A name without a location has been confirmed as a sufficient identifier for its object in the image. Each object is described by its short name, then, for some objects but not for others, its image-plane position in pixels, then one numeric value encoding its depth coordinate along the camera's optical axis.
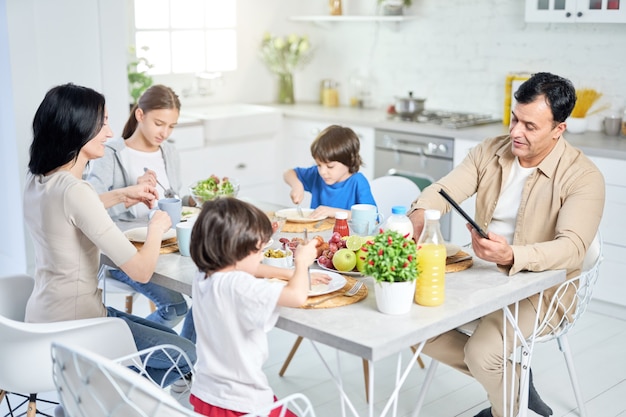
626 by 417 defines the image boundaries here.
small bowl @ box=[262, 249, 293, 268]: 2.39
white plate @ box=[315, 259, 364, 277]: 2.39
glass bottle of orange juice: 2.11
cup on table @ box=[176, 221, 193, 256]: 2.55
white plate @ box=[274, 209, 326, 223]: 2.99
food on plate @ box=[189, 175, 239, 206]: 3.01
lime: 2.48
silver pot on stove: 5.16
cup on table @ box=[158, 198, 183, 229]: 2.82
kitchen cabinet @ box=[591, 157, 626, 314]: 4.10
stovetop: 4.86
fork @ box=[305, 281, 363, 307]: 2.13
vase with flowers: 6.02
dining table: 1.92
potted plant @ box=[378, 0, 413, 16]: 5.52
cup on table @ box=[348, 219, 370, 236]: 2.66
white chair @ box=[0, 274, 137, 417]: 2.21
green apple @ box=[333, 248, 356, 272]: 2.40
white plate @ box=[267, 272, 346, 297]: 2.19
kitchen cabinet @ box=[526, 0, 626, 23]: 4.32
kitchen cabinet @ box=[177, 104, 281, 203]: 5.20
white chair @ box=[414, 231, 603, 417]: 2.72
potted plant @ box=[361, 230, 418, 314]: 2.03
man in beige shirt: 2.56
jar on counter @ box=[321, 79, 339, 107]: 6.00
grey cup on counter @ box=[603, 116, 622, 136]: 4.56
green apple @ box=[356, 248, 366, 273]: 2.36
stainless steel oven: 4.79
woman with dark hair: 2.34
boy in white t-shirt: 1.96
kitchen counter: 4.19
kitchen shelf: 5.50
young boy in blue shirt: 3.26
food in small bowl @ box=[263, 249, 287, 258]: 2.42
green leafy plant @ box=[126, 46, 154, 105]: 5.14
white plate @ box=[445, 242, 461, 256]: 2.55
